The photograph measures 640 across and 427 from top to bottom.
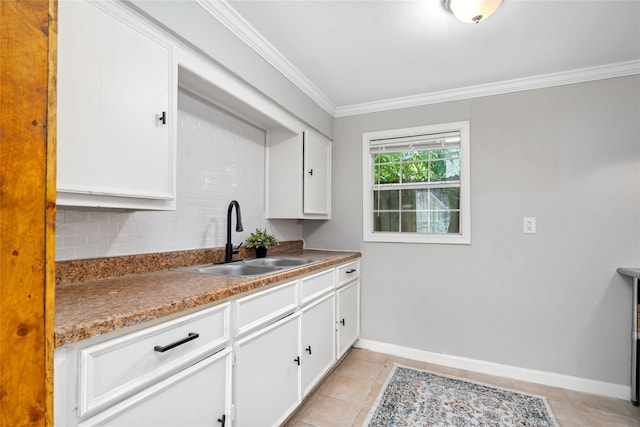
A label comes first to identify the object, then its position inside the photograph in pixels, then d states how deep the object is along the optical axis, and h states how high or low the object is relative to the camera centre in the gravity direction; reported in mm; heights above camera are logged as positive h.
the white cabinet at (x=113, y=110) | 1040 +395
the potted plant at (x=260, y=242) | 2368 -190
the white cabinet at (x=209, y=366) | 831 -537
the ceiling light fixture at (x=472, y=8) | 1571 +1053
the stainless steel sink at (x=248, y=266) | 1814 -324
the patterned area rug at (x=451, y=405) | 1924 -1236
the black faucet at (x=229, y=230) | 2068 -88
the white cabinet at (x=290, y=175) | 2641 +353
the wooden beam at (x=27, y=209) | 494 +11
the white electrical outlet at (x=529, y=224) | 2494 -54
